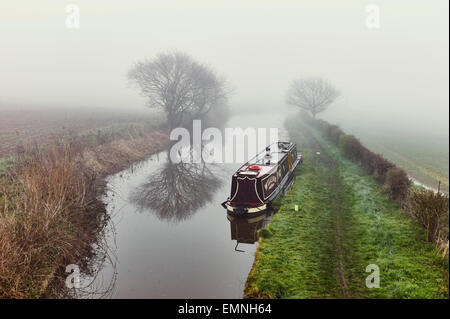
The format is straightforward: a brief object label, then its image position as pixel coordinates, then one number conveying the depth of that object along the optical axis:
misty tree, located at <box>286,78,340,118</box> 43.50
